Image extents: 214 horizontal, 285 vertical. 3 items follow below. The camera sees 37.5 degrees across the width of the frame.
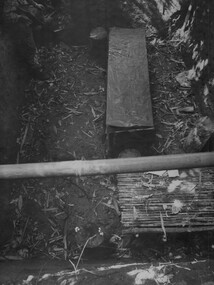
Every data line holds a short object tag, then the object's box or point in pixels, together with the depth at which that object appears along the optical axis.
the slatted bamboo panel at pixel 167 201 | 3.02
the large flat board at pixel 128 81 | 3.73
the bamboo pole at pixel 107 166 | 1.70
